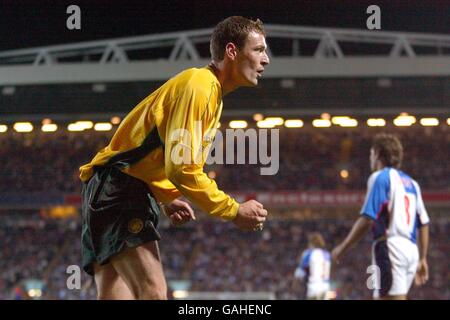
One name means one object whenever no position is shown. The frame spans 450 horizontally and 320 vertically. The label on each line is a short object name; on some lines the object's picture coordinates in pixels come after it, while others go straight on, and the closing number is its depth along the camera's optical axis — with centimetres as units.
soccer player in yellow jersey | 601
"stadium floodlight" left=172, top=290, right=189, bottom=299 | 2613
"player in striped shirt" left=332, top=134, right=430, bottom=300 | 1022
